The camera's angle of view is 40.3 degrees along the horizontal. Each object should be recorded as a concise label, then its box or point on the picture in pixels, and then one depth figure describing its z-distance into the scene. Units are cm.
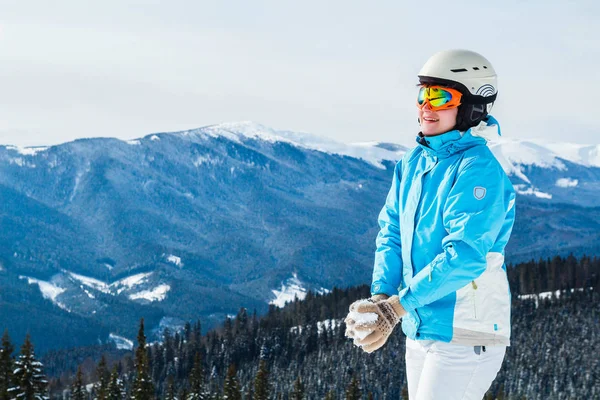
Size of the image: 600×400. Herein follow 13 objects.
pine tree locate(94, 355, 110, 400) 5682
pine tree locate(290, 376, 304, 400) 7112
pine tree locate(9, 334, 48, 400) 3509
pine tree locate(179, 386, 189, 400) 6638
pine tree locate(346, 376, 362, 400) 6650
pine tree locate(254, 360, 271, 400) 6788
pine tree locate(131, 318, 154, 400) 4422
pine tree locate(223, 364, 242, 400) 6166
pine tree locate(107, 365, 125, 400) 5392
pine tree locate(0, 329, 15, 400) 3725
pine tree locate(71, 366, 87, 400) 6362
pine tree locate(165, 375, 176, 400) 5906
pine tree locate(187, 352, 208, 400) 6417
